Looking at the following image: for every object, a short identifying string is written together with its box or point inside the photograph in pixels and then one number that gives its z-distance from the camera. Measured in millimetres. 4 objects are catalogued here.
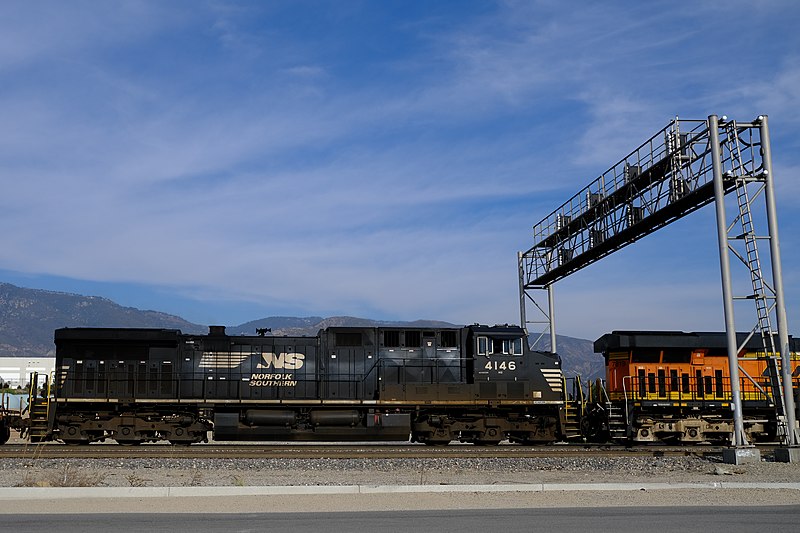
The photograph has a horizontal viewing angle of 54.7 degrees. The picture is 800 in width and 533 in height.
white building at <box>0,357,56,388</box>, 106562
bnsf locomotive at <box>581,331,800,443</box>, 23047
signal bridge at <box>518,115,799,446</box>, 17844
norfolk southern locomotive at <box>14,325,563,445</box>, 21734
